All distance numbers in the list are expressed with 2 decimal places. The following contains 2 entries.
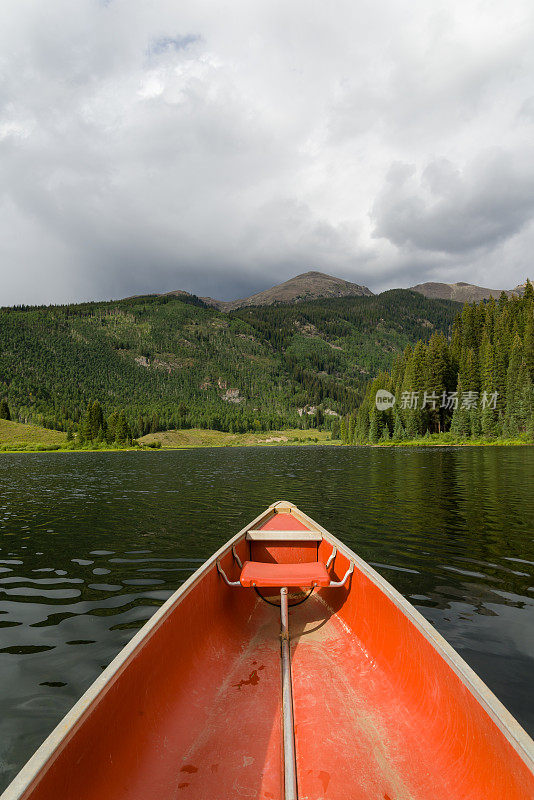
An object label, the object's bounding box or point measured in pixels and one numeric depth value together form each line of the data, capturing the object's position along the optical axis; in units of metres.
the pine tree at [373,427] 135.84
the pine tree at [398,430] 122.19
